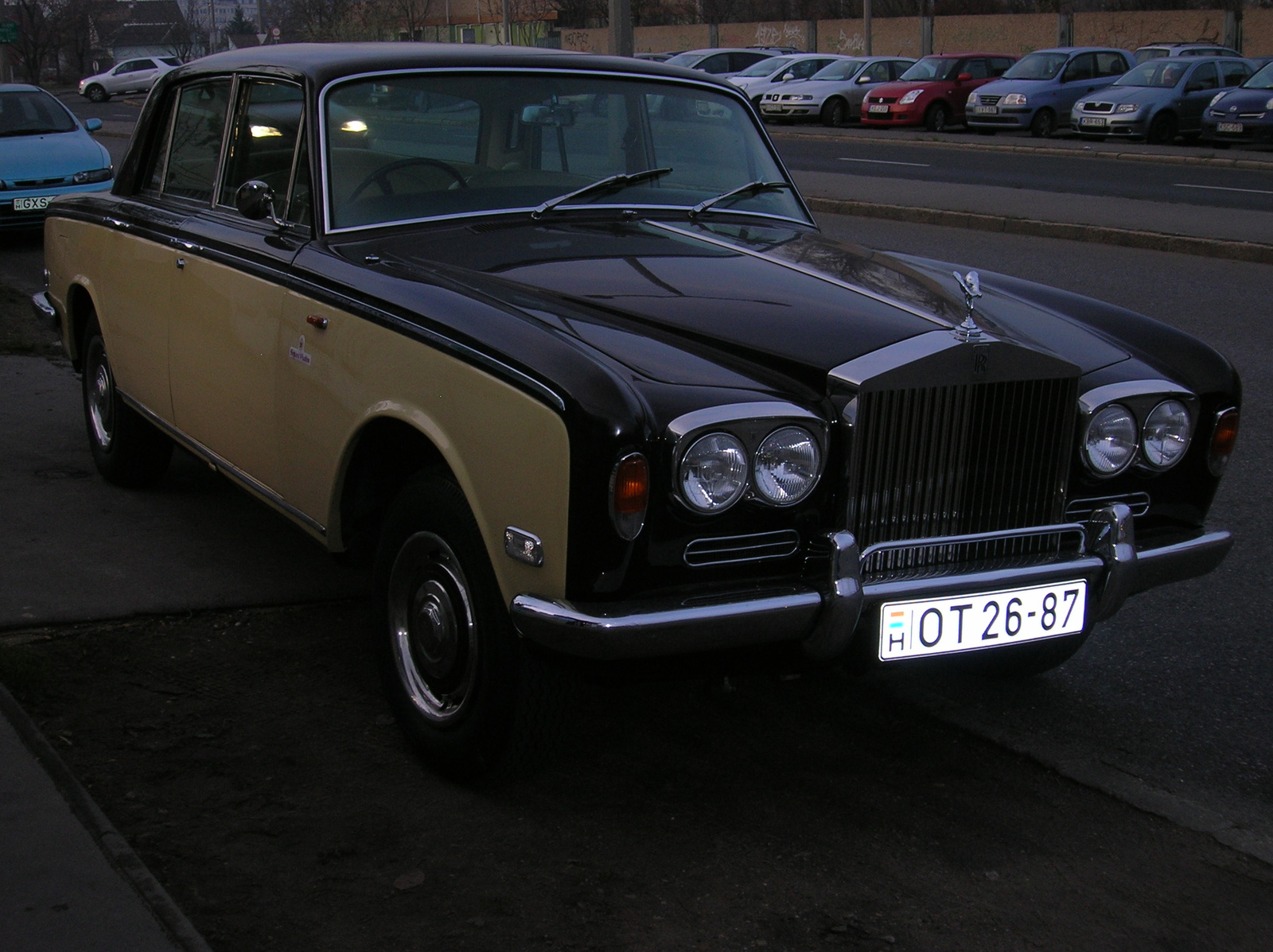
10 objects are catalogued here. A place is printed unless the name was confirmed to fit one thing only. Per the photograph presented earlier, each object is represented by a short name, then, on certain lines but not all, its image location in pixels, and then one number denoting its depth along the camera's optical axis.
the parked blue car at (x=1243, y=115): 22.27
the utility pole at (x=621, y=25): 17.61
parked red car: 27.98
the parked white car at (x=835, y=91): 29.84
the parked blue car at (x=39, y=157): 13.17
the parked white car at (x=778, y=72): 31.44
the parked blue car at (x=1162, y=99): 23.83
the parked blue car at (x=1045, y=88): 26.19
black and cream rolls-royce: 2.91
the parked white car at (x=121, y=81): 48.66
